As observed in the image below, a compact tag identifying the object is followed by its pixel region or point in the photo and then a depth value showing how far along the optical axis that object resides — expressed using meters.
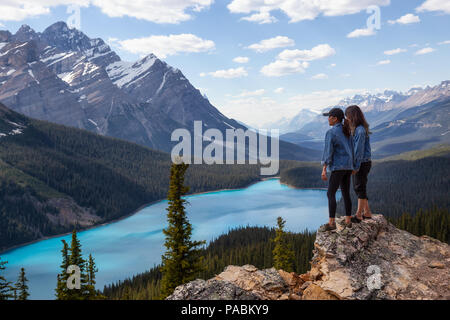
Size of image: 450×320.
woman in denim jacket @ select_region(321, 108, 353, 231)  12.10
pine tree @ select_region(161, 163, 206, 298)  21.94
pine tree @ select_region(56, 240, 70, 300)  28.57
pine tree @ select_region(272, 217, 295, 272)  41.22
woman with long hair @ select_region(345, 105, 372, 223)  12.40
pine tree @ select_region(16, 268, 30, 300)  38.33
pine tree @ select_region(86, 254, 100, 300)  29.08
